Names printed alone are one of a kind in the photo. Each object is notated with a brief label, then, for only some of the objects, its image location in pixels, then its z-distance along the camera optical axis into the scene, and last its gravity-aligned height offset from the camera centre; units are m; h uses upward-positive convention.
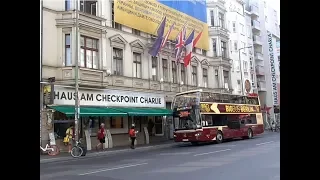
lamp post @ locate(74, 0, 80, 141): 15.62 +0.27
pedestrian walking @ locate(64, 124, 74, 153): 16.36 -1.06
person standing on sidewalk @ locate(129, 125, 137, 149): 18.30 -1.17
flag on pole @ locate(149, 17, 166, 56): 22.83 +4.01
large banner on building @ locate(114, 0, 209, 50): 21.03 +5.90
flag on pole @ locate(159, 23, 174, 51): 23.34 +4.43
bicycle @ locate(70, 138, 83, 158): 14.85 -1.51
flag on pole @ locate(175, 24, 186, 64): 24.80 +4.37
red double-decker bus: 19.44 -0.35
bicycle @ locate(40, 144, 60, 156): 15.26 -1.49
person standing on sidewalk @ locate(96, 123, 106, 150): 17.22 -1.04
